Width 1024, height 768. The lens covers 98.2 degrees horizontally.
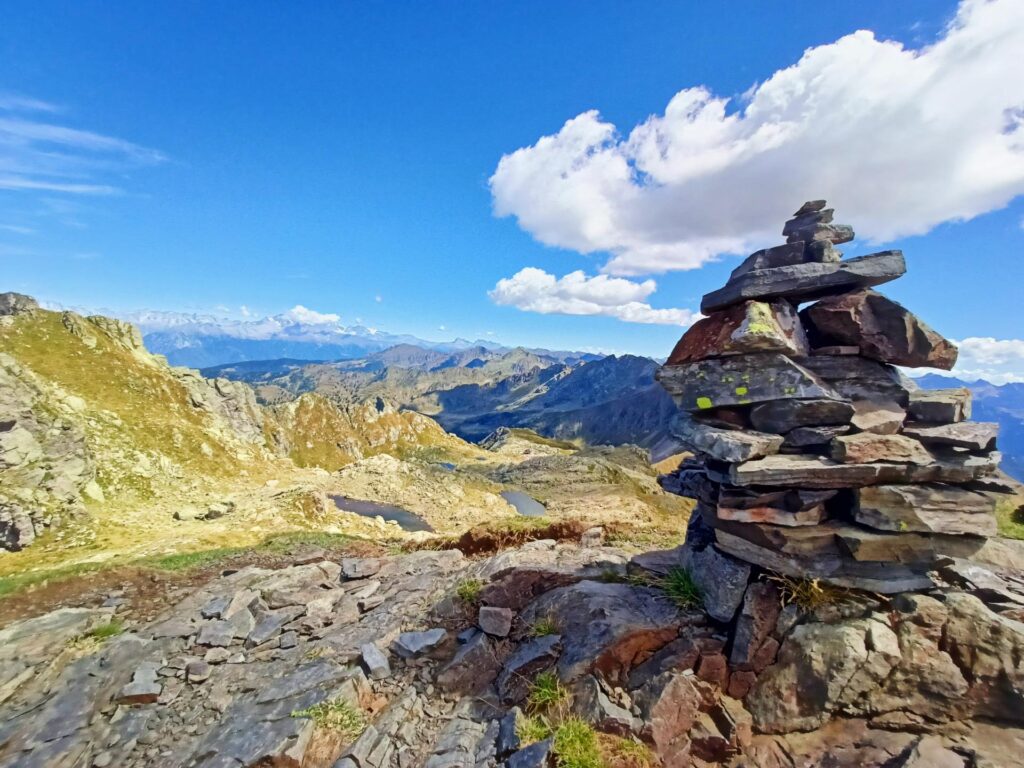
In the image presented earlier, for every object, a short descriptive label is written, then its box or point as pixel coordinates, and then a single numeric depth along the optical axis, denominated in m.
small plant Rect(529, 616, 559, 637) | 11.34
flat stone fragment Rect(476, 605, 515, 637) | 11.97
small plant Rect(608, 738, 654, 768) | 8.14
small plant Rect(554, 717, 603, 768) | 8.05
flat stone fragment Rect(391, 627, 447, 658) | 11.97
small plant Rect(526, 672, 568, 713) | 9.61
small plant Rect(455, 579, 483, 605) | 13.41
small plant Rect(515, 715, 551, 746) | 8.99
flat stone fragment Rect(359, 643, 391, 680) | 11.53
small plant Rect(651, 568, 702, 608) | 10.95
